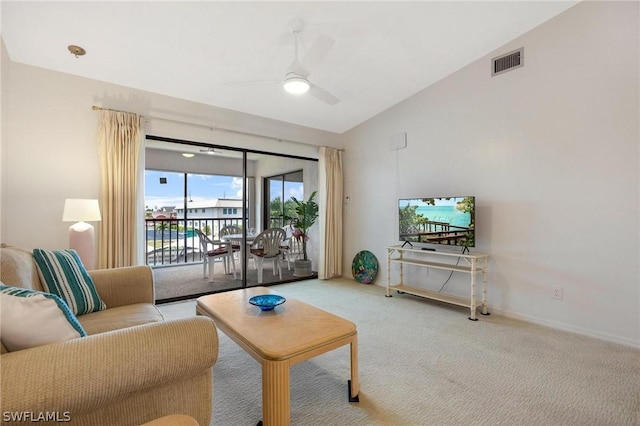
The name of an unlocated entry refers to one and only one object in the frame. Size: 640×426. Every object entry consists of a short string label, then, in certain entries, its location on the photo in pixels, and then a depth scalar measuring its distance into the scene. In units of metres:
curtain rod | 3.05
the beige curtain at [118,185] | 3.05
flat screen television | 3.26
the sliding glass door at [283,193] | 5.16
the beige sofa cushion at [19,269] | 1.42
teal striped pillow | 1.80
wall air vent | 3.08
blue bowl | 2.04
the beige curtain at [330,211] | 4.88
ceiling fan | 2.22
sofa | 0.88
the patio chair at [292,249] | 5.12
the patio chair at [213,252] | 4.54
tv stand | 3.08
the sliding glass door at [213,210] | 4.17
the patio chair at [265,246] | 4.57
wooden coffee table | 1.42
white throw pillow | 0.95
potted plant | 5.13
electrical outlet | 2.83
